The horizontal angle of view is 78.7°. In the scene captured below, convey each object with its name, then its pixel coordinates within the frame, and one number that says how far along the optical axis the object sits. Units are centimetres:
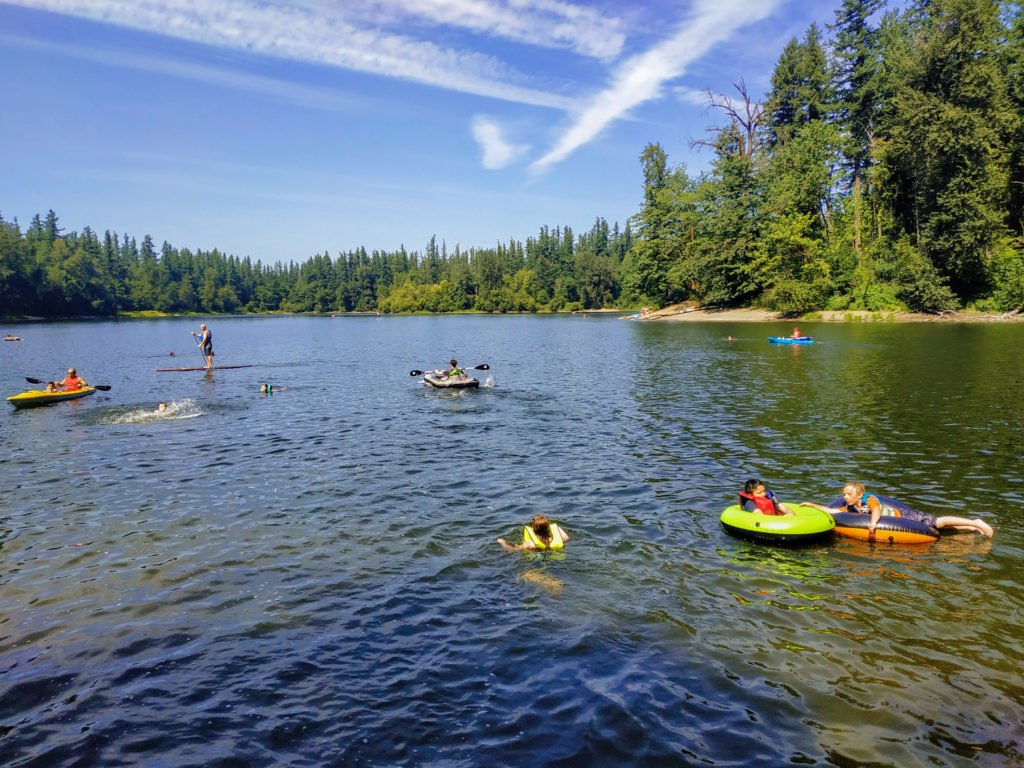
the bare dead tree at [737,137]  8944
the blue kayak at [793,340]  5094
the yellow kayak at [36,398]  2934
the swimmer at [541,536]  1248
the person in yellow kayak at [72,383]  3156
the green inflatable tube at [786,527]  1270
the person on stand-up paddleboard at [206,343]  4344
